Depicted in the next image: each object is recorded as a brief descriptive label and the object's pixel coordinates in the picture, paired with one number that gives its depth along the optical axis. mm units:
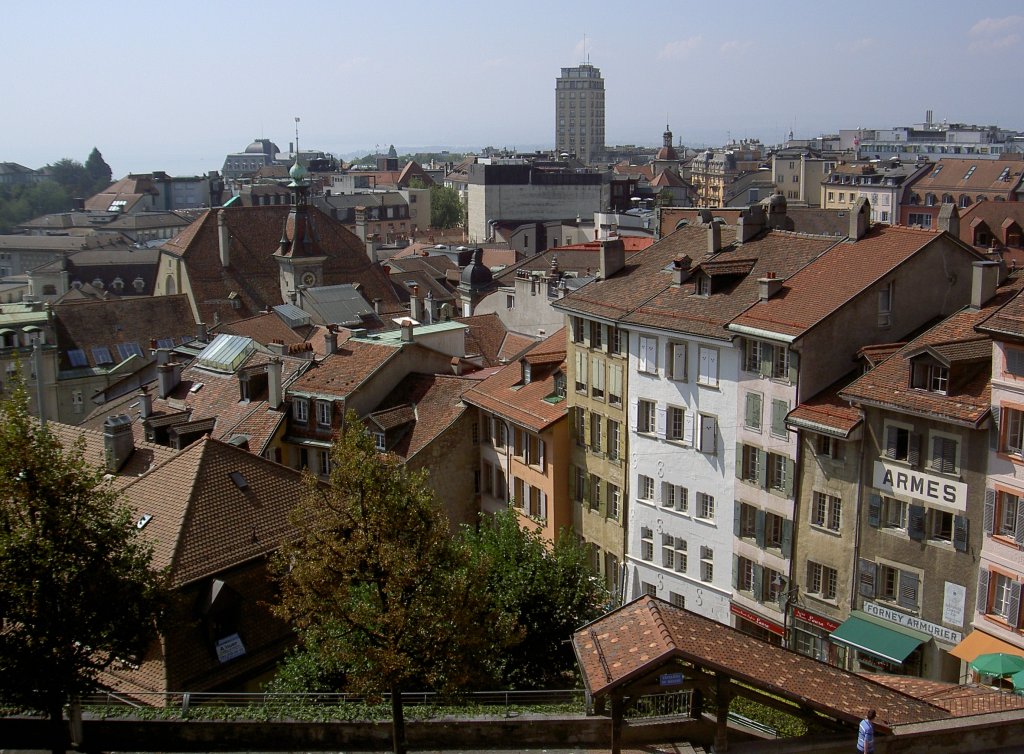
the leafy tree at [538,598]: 32938
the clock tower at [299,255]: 88250
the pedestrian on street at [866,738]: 21688
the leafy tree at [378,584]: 24188
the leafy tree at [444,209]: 178875
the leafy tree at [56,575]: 22797
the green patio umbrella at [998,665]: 30269
